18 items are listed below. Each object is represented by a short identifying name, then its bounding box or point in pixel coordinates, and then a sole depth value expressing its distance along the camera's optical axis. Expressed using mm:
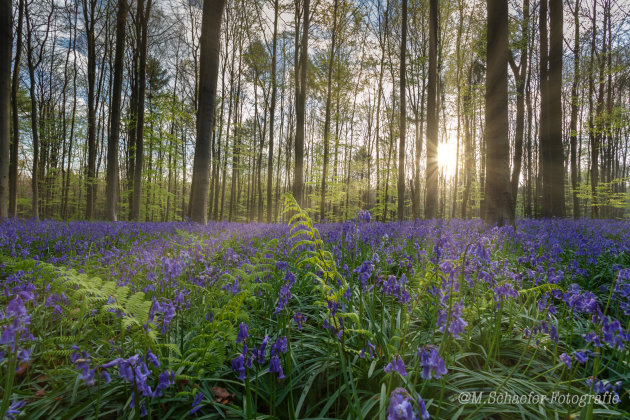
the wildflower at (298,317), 1637
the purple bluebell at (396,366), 1060
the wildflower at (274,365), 1206
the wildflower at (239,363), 1233
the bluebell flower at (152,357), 1248
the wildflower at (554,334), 1607
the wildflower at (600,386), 1306
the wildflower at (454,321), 1258
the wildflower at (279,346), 1333
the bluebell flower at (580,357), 1267
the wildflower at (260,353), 1259
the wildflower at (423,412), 872
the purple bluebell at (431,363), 971
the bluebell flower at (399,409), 807
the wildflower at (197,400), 1346
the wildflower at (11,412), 1105
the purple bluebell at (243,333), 1282
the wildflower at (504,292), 1834
